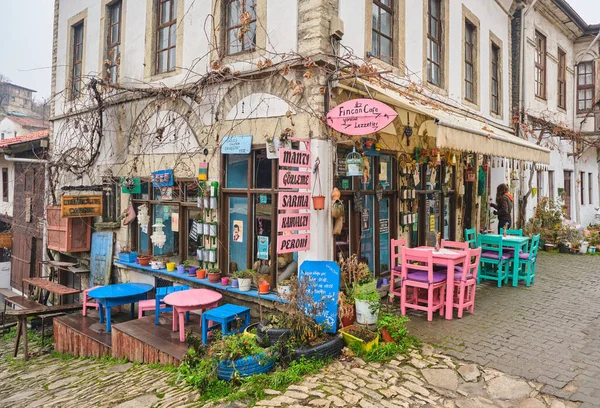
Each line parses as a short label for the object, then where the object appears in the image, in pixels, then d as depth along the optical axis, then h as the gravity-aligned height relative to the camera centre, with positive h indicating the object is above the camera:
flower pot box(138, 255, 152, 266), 8.27 -1.04
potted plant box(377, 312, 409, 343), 5.04 -1.46
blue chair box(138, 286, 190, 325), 6.38 -1.57
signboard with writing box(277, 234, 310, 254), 5.23 -0.43
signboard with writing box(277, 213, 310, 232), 5.21 -0.14
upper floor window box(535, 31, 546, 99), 13.73 +5.06
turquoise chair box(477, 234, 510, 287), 7.63 -0.88
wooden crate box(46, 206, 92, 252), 9.45 -0.57
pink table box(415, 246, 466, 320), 5.80 -0.76
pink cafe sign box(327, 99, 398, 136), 4.99 +1.22
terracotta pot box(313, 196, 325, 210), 5.58 +0.12
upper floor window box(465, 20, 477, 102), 10.12 +3.81
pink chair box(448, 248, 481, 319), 5.87 -1.06
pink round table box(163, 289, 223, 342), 5.57 -1.28
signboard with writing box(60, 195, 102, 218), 8.90 +0.06
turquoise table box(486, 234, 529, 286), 7.58 -0.61
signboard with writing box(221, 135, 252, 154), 6.39 +1.06
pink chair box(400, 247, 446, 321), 5.79 -1.01
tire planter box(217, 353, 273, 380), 4.26 -1.66
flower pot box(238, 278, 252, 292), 6.29 -1.14
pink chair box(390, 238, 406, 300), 6.50 -0.90
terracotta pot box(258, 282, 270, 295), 6.08 -1.15
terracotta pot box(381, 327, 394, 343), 5.00 -1.54
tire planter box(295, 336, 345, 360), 4.49 -1.57
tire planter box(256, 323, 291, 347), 4.65 -1.44
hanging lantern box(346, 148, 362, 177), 5.87 +0.66
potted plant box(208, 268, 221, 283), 6.76 -1.10
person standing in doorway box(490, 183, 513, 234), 10.19 +0.19
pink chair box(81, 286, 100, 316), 7.50 -1.83
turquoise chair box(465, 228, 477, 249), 7.94 -0.45
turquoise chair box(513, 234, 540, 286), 7.59 -0.92
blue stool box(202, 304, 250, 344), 5.36 -1.44
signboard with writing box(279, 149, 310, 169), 5.16 +0.70
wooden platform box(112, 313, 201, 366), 5.38 -1.84
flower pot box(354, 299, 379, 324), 5.18 -1.31
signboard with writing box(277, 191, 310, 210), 5.32 +0.13
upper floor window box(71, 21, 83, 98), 10.68 +3.95
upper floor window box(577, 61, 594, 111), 16.23 +5.18
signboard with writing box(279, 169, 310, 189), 5.28 +0.42
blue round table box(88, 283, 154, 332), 6.75 -1.43
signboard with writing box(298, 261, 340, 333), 5.06 -0.95
